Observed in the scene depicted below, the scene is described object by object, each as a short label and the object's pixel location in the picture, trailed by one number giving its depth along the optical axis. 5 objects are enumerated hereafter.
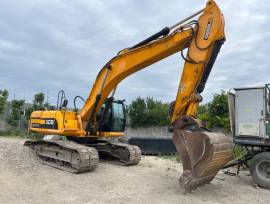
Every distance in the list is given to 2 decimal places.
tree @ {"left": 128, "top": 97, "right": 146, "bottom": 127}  16.16
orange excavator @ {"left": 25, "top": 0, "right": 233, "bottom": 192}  4.13
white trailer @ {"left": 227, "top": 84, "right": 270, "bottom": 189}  5.20
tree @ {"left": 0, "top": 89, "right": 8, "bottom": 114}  13.93
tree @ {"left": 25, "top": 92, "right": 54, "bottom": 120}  14.92
